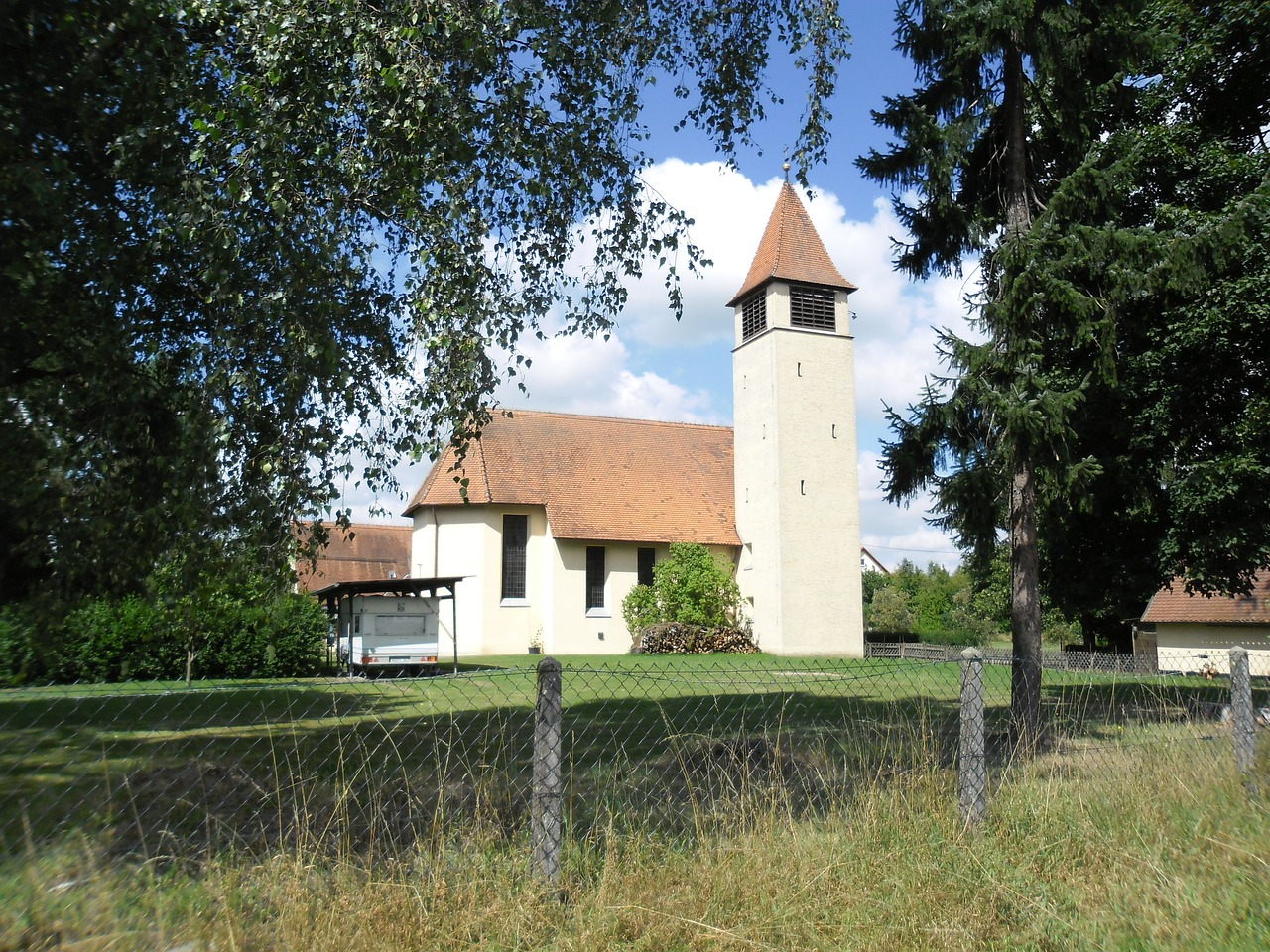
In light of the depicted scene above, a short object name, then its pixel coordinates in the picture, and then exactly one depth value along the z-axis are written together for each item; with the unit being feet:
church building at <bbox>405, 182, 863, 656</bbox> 101.55
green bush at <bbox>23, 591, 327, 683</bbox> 55.62
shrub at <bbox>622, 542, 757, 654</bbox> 99.86
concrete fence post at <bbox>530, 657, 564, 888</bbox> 13.69
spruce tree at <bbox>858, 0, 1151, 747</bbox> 35.68
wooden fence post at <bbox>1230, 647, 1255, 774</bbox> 21.72
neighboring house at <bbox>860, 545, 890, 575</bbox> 227.61
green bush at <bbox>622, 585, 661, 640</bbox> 102.47
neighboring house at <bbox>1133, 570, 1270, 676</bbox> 99.19
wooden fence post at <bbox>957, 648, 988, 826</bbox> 17.78
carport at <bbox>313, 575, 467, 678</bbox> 68.23
